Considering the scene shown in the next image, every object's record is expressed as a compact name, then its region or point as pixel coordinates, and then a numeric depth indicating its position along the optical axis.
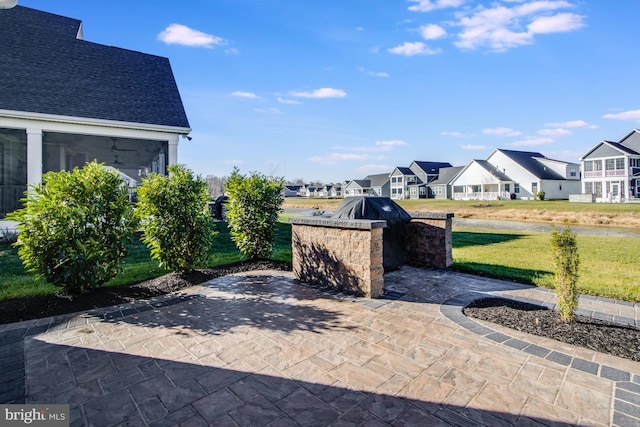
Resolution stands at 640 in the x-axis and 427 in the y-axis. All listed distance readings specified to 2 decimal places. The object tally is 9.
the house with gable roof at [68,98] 10.09
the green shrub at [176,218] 6.11
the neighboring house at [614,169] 31.98
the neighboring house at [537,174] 39.81
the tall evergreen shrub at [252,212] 7.65
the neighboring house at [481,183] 42.25
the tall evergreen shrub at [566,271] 3.86
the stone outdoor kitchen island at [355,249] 5.14
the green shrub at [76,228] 4.75
